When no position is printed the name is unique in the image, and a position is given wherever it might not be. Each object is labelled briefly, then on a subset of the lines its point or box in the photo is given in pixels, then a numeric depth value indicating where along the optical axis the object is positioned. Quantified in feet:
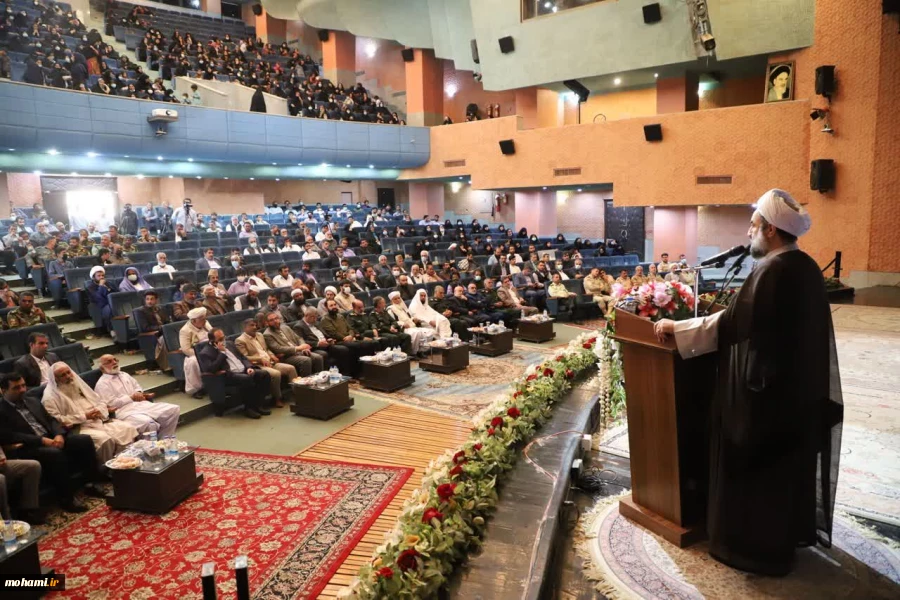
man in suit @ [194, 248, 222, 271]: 33.73
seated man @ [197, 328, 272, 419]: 20.51
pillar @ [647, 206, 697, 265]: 50.14
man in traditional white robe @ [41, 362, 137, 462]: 15.30
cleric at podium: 7.22
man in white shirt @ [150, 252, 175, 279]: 30.66
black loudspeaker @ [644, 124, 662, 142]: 47.37
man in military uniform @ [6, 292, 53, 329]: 21.02
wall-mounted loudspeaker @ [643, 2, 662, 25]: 44.32
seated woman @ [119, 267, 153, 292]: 26.68
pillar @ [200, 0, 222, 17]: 87.66
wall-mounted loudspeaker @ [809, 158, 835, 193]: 37.29
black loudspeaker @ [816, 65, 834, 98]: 36.32
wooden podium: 8.02
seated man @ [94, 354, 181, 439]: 16.63
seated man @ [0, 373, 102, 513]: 14.05
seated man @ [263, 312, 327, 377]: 23.30
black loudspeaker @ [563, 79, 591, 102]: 54.08
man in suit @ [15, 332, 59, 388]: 16.89
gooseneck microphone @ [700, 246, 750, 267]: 8.24
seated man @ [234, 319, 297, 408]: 21.93
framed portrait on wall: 41.09
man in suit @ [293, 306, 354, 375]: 25.29
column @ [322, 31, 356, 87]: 74.33
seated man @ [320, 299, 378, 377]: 25.81
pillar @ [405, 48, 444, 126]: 68.54
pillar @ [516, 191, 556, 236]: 62.85
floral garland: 7.44
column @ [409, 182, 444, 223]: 73.72
